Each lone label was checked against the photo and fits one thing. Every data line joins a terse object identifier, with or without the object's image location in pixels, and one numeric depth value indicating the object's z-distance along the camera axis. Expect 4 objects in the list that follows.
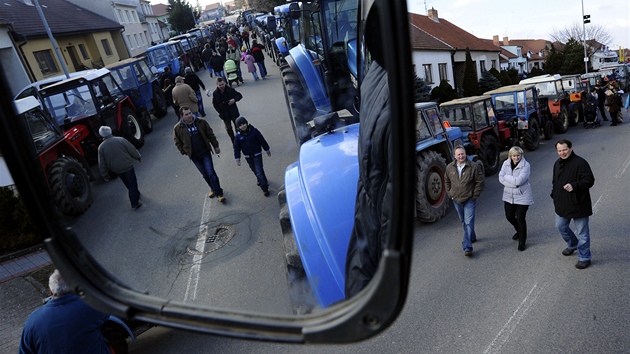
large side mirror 0.84
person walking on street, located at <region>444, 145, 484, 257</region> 5.83
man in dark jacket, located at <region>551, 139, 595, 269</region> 4.95
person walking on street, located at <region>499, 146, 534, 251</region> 5.64
